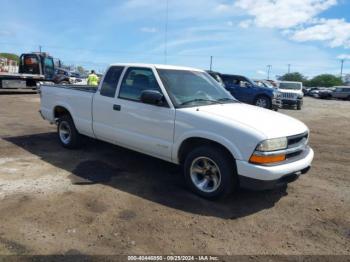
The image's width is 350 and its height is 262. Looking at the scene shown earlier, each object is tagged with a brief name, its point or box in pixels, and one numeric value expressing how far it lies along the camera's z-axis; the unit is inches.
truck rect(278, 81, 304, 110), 877.8
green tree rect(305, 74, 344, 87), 3684.5
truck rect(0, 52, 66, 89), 885.2
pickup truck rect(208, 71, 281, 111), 732.0
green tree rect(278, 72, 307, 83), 4168.1
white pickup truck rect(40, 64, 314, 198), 178.4
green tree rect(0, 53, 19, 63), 3767.2
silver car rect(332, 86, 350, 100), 1702.3
